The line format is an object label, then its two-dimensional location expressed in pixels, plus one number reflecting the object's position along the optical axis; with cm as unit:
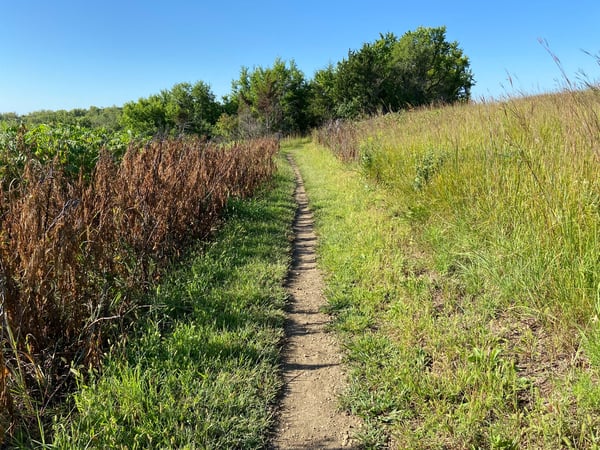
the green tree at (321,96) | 3306
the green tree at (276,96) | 3312
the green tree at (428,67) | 3628
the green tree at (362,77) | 2927
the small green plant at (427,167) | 505
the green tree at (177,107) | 4359
